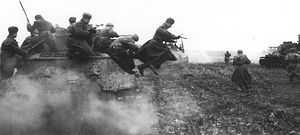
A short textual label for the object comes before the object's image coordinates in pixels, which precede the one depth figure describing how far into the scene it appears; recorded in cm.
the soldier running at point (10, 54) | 1000
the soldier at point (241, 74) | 1550
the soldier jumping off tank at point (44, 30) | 991
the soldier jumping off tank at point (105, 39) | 1117
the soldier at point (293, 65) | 1827
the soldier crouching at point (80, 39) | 864
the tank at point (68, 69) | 866
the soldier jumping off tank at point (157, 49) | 1164
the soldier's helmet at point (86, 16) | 873
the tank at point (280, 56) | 2691
